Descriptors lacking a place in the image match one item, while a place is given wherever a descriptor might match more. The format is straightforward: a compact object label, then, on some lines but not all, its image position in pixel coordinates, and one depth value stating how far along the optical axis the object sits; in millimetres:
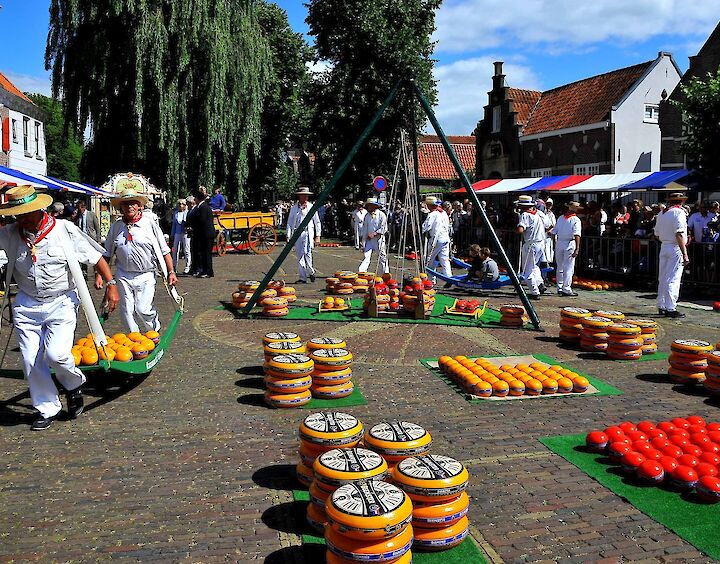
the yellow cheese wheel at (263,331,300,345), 7738
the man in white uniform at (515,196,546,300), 14626
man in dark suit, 17609
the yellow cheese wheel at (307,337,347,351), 7461
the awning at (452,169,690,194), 21859
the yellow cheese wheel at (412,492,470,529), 4004
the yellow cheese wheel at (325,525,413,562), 3523
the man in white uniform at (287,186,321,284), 15930
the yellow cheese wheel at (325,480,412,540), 3523
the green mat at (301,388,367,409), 6852
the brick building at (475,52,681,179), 36969
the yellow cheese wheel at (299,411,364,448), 4746
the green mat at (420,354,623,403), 7142
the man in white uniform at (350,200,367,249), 28428
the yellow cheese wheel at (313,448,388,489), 4133
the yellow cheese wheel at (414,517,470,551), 4004
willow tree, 22109
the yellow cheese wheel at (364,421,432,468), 4641
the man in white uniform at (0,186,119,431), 5961
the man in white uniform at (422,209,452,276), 15547
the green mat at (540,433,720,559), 4184
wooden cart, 24188
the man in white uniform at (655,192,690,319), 11805
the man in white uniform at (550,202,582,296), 14773
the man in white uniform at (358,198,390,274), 15484
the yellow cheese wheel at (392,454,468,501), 4039
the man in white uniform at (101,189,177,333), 7824
